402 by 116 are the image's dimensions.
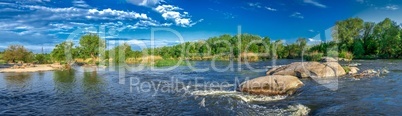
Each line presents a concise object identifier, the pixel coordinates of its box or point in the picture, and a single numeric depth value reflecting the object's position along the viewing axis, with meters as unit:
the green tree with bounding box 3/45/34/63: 70.31
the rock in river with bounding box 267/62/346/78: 25.84
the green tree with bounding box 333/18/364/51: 89.88
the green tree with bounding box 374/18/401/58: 67.69
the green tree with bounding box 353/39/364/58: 77.06
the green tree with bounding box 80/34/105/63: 68.32
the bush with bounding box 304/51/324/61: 60.95
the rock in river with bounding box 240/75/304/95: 17.34
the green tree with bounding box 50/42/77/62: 66.94
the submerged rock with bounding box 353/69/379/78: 25.12
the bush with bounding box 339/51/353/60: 65.56
